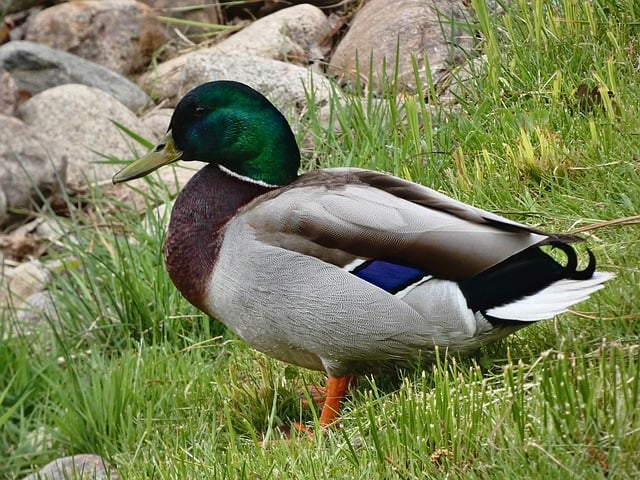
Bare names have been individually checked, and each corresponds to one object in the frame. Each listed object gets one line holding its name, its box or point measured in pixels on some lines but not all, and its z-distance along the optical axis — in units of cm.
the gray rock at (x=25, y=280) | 1266
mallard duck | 644
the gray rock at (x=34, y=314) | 1095
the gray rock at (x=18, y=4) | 1864
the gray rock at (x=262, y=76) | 1241
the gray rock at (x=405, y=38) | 1123
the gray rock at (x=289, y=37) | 1523
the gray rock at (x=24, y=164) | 1498
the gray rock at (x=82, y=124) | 1514
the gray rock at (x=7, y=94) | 1611
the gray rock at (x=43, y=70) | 1711
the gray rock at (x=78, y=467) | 767
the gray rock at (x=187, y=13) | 1809
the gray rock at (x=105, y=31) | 1809
